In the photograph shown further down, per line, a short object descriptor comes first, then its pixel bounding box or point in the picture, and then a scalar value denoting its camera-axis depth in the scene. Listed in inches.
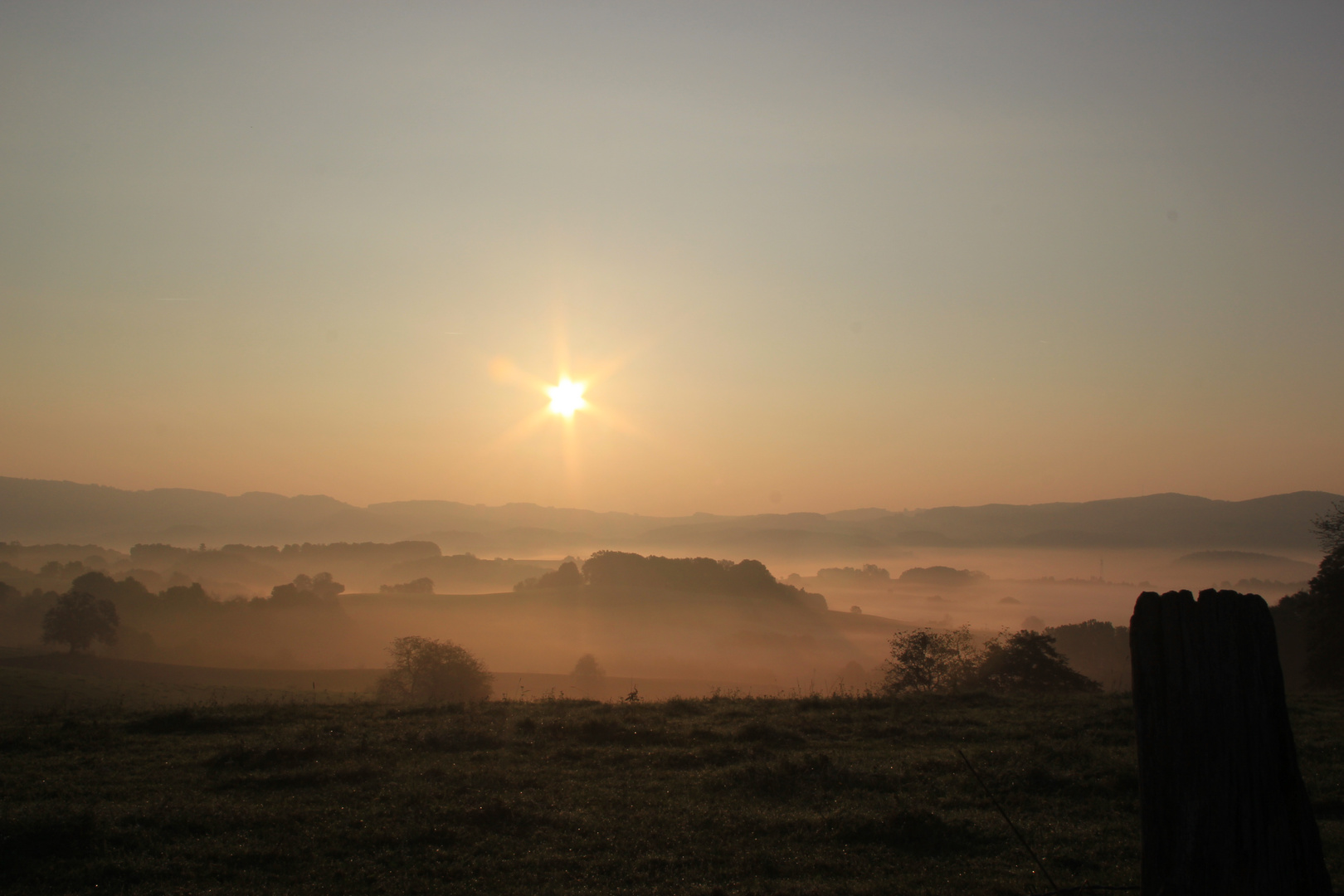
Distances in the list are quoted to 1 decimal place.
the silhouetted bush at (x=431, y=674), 1983.3
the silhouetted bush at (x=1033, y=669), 1300.4
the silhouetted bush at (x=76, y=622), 2888.8
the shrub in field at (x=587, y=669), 3068.4
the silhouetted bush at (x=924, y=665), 1396.4
